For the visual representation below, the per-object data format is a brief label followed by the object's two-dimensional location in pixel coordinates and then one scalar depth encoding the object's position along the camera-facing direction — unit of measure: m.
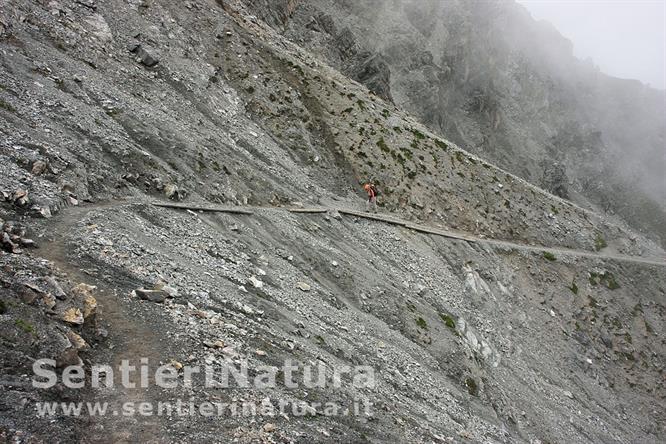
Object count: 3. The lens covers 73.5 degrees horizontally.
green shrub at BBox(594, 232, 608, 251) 70.81
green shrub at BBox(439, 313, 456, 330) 38.91
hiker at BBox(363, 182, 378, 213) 50.35
